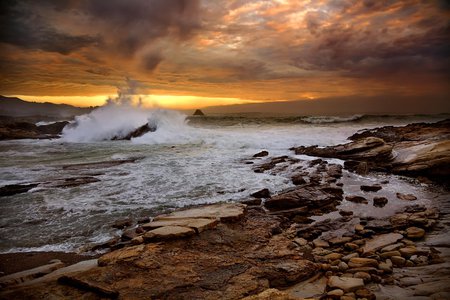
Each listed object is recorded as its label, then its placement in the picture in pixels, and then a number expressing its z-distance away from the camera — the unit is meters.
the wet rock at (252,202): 7.57
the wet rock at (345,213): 6.71
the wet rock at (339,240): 5.27
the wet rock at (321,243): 5.23
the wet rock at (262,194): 8.14
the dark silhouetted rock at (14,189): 8.64
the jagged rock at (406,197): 7.65
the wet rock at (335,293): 3.57
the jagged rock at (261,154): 14.87
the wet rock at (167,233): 4.77
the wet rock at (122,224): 6.32
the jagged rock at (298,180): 9.35
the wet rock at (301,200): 7.20
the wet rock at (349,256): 4.59
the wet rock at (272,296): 3.22
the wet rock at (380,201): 7.32
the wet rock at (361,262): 4.30
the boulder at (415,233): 5.18
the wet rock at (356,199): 7.61
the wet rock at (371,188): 8.59
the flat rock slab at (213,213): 5.75
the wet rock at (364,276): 3.91
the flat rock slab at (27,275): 3.94
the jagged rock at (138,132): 25.80
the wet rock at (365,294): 3.50
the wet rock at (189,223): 5.15
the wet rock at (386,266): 4.10
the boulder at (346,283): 3.68
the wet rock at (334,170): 10.16
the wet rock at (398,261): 4.30
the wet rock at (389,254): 4.54
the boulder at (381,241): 4.89
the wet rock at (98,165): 12.29
